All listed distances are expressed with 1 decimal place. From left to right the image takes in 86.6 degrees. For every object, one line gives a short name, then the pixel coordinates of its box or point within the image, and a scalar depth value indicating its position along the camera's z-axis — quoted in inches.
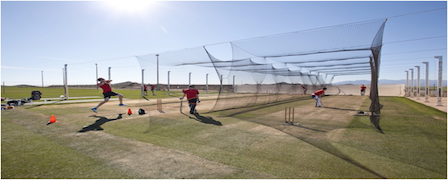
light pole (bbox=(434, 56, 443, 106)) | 570.0
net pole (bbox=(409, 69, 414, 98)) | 955.7
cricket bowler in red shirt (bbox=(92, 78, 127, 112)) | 393.7
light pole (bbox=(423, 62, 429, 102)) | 693.3
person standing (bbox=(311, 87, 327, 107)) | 507.0
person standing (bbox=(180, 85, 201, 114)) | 390.9
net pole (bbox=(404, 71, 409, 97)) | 1027.7
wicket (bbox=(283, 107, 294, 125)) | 282.8
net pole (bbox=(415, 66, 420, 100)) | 795.9
